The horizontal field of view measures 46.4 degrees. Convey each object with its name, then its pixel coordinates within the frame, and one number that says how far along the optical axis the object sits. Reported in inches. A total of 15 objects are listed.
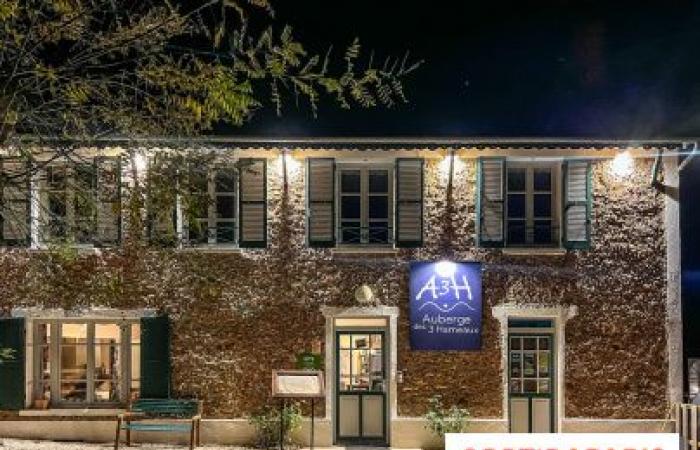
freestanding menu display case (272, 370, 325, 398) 496.7
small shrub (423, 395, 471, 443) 557.6
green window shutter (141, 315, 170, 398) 564.1
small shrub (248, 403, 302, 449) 557.9
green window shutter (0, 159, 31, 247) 555.5
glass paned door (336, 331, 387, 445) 576.7
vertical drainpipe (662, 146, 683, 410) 565.9
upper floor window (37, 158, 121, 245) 346.0
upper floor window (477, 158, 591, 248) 566.9
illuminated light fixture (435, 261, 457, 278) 571.2
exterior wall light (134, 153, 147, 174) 552.1
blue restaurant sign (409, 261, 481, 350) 569.6
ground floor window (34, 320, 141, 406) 576.4
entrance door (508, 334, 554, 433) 574.9
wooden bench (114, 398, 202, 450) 534.3
